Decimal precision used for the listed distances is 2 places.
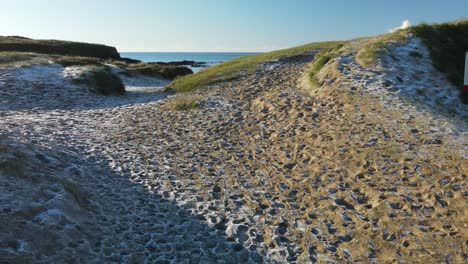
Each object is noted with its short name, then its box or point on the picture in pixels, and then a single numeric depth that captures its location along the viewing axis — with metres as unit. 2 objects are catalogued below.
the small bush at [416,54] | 21.98
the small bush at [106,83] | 32.78
